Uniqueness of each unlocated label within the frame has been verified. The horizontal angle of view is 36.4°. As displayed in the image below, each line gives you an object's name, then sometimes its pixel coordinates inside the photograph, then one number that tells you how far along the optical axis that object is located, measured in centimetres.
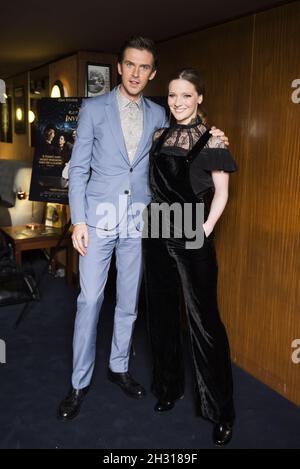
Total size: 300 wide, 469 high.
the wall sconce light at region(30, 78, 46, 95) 548
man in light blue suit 229
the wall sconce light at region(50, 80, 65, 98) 447
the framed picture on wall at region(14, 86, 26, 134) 623
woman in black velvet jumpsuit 210
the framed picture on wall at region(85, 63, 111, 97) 407
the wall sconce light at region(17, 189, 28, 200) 519
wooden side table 420
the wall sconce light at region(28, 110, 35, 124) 588
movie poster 372
